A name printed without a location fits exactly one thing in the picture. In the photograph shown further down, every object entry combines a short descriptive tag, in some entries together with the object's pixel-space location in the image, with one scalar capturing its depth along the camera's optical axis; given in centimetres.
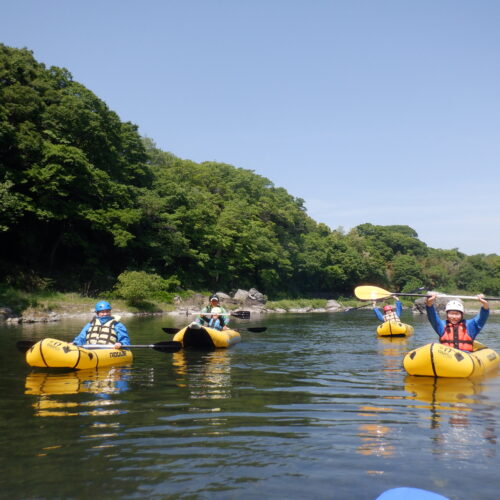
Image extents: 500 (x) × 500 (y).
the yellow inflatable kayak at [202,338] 1065
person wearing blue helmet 886
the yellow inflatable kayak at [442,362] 717
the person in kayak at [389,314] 1520
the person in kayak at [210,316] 1233
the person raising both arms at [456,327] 791
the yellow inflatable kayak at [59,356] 756
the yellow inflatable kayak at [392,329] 1445
